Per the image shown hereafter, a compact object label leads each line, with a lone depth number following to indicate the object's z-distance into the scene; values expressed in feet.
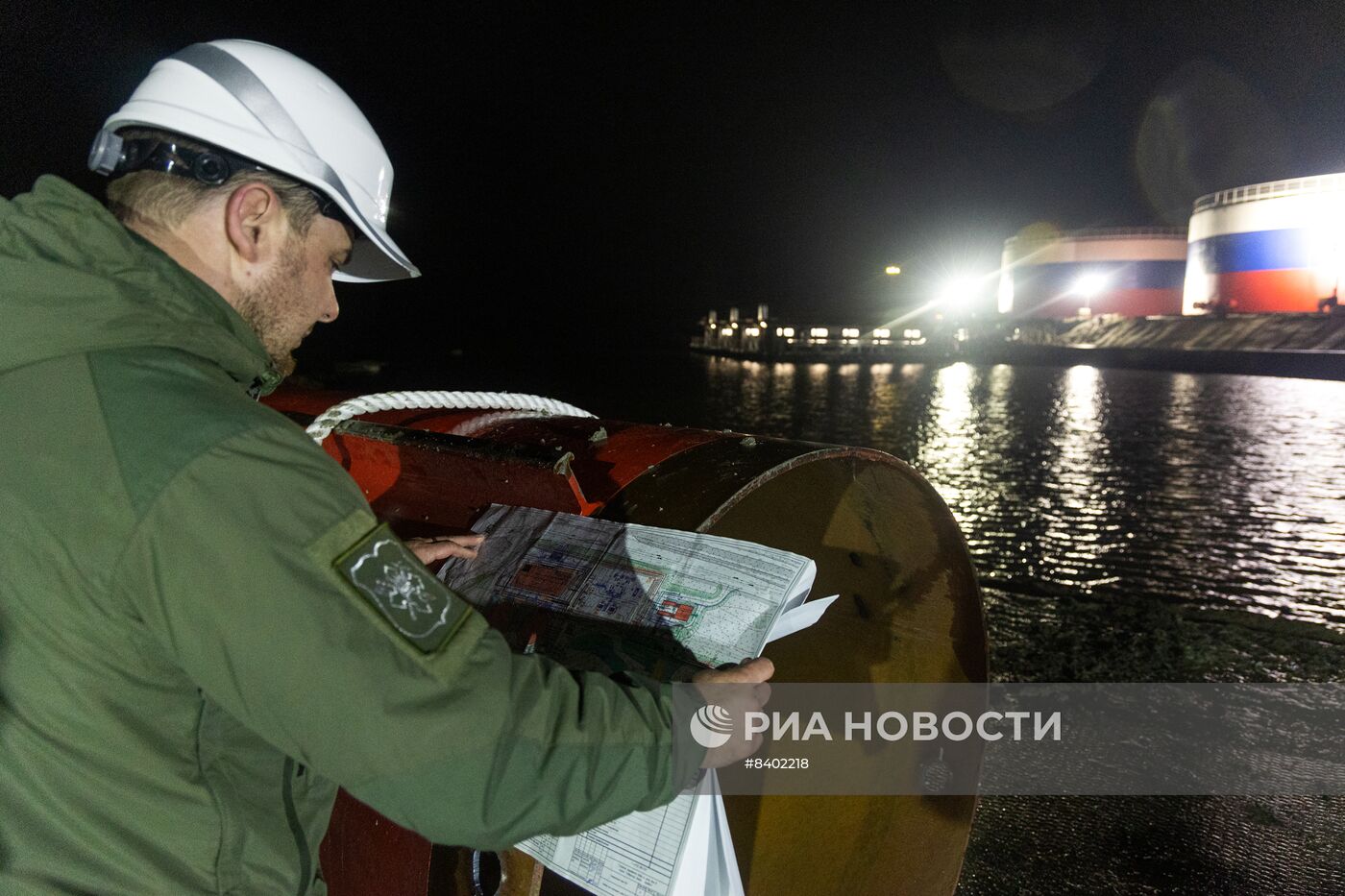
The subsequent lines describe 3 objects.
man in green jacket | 2.98
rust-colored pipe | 5.78
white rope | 6.82
